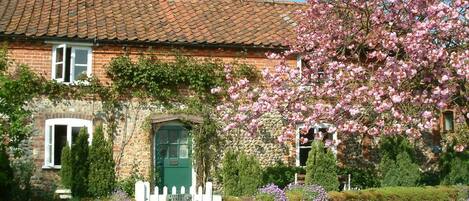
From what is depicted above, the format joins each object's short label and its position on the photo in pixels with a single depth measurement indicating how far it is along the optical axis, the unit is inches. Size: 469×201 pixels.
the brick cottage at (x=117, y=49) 708.7
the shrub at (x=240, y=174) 670.5
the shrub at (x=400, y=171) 744.3
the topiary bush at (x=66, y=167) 666.5
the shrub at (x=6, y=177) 550.0
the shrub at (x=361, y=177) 785.6
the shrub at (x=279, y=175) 746.2
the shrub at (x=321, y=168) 705.6
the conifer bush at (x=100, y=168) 657.6
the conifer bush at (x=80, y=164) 653.9
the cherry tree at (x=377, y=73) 486.9
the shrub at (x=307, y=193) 548.4
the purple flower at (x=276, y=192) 530.6
